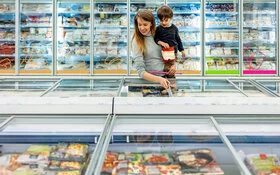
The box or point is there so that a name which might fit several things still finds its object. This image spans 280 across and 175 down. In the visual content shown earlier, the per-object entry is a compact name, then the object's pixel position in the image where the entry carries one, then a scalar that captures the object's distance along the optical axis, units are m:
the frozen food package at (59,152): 1.63
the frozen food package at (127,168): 1.51
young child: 2.55
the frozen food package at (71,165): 1.54
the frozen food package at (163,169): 1.53
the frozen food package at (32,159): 1.60
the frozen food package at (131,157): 1.61
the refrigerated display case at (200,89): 1.97
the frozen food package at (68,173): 1.49
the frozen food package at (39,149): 1.66
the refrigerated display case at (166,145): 1.57
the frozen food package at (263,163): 1.48
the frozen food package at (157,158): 1.61
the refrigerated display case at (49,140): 1.60
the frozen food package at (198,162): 1.54
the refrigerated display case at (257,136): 1.61
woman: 2.34
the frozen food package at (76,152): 1.60
